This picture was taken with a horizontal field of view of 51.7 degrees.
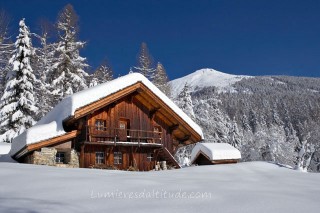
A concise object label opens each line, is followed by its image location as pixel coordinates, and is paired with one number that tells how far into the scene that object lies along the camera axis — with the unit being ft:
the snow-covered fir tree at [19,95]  75.25
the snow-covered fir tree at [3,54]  92.21
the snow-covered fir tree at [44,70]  92.22
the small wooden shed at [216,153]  93.40
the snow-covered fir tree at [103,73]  132.90
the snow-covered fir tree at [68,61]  93.87
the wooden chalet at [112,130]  57.16
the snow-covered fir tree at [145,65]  141.70
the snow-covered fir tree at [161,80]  143.11
